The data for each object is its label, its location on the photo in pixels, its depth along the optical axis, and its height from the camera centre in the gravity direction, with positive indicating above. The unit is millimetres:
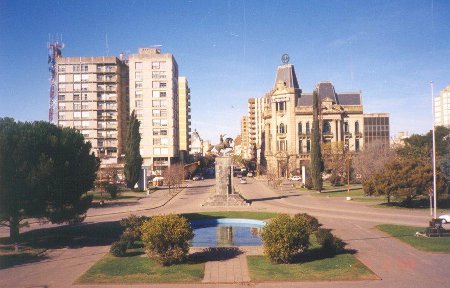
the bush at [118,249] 22562 -4944
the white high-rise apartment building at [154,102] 88688 +13802
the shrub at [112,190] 55000 -3763
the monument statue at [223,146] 49409 +2012
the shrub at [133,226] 25375 -4405
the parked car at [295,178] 83188 -3669
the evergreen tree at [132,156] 64938 +1147
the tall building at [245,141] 183725 +10239
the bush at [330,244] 22656 -4847
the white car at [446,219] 32031 -4929
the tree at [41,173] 24281 -601
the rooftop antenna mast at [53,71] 97125 +23281
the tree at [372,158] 58719 +268
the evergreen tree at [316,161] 59375 -76
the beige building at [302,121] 90000 +9255
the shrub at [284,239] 20359 -4091
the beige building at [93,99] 91312 +15174
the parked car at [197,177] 92962 -3691
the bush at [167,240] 20609 -4116
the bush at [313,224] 27727 -4631
